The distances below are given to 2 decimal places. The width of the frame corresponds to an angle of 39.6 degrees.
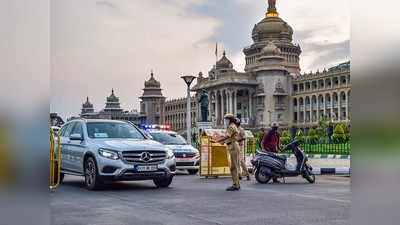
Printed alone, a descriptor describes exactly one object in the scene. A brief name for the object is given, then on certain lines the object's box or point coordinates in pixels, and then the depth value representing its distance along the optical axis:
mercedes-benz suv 8.31
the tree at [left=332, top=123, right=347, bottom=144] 33.04
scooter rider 10.87
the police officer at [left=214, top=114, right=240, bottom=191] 8.38
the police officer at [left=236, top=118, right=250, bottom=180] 10.07
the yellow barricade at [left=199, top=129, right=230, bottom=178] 11.80
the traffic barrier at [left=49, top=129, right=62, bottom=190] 7.04
